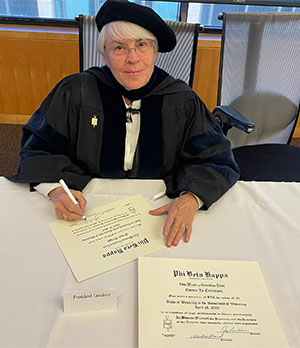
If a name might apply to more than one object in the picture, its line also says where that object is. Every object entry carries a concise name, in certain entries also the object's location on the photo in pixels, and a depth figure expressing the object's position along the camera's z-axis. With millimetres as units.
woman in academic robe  1025
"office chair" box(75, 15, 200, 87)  1484
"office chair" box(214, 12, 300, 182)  1521
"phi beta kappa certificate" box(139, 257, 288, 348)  602
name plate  633
